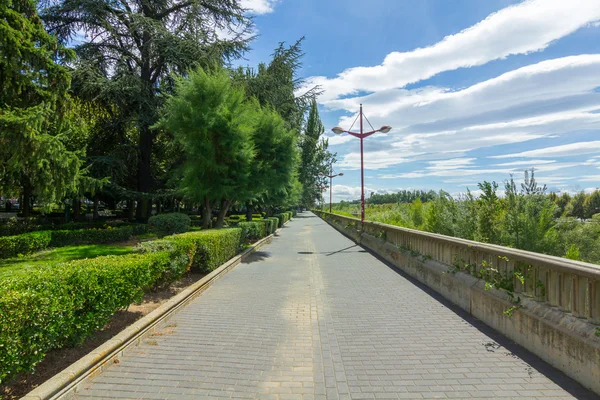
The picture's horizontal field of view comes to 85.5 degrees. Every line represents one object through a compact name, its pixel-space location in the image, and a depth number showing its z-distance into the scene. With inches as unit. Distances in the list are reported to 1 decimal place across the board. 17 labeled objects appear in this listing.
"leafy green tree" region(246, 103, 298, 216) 587.6
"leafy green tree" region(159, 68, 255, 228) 486.3
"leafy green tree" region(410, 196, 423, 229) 673.3
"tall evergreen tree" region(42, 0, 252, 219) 685.3
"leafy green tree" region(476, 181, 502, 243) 357.1
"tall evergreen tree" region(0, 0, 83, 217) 336.8
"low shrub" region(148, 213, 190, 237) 609.9
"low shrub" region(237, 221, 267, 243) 597.0
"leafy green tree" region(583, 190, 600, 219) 2326.8
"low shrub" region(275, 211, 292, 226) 1277.7
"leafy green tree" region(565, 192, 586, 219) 2180.2
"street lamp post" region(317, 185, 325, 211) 2302.7
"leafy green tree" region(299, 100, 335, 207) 1551.4
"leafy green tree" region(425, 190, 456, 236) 432.2
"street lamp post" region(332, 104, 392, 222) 651.3
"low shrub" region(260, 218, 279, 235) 807.7
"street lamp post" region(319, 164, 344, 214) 1919.7
